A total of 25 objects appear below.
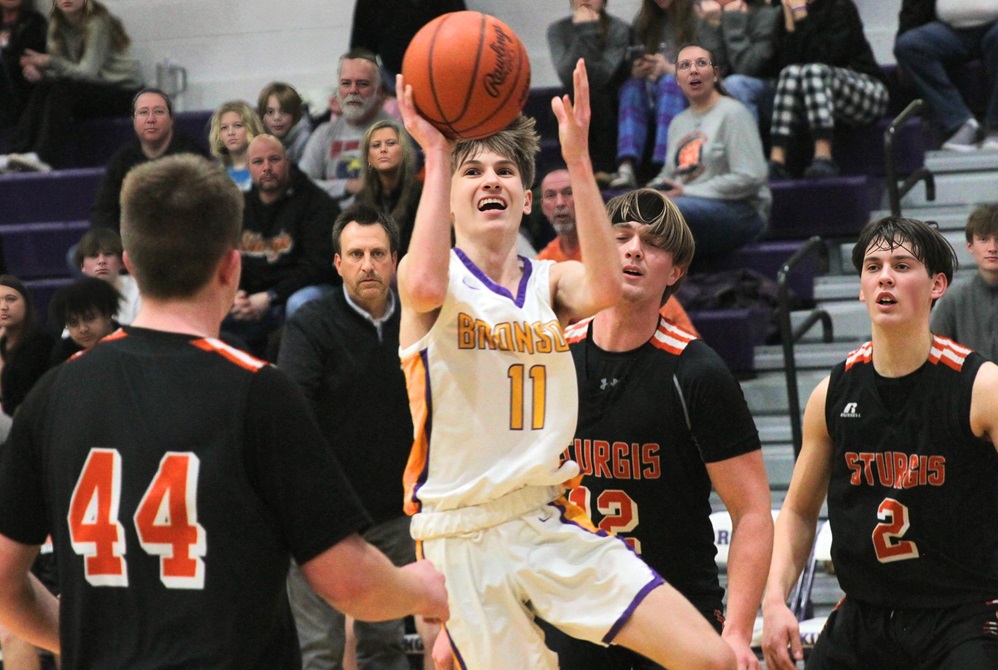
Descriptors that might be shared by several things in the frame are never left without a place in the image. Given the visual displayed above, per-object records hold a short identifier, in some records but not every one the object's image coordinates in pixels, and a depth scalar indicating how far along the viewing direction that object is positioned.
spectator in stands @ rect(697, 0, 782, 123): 18.47
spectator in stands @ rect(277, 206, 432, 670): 12.51
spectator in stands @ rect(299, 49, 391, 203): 18.09
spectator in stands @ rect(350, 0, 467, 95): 20.30
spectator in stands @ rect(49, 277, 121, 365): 14.54
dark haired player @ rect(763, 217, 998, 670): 8.23
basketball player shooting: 7.30
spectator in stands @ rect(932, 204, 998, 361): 13.34
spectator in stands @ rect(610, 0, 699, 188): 18.14
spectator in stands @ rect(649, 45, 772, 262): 16.61
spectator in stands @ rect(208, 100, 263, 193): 18.23
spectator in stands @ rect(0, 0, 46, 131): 22.37
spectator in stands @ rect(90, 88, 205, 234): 18.61
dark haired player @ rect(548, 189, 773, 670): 8.37
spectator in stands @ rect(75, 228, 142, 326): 16.61
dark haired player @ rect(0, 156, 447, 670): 5.23
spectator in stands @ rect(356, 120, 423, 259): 15.70
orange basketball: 7.59
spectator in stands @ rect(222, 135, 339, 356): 16.50
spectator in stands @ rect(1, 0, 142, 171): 22.20
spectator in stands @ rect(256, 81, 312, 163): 19.66
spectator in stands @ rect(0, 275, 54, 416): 15.85
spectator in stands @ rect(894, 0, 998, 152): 18.19
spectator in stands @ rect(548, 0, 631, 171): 18.72
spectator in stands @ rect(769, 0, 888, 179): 17.81
